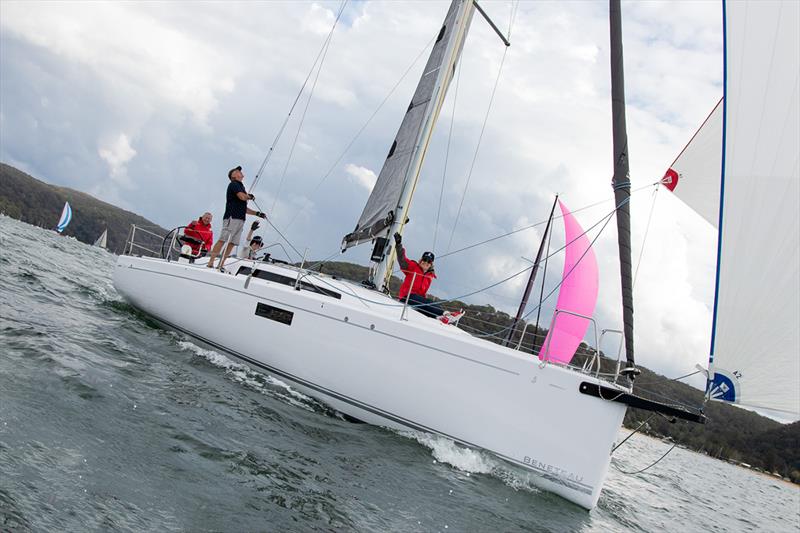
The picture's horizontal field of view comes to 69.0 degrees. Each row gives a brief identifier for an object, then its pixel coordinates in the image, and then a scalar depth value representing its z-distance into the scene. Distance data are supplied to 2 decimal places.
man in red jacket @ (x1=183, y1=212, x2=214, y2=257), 10.00
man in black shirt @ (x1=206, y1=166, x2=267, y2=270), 8.26
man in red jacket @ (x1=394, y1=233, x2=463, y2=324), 7.54
